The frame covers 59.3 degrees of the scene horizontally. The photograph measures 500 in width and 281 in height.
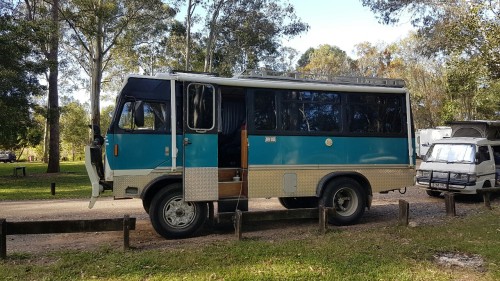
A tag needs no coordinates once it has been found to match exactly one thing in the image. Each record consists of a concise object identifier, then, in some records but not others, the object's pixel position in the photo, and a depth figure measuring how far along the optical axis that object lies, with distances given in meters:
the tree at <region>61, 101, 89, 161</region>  60.00
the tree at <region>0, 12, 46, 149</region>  17.23
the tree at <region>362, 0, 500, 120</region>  15.56
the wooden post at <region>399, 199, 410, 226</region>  8.78
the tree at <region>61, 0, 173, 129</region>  22.27
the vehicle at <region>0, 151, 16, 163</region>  55.11
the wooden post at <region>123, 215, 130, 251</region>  6.89
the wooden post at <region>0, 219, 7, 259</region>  6.39
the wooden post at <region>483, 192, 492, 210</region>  11.45
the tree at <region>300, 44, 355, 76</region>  49.85
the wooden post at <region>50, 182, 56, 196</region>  15.70
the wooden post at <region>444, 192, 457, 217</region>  10.23
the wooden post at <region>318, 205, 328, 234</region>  8.11
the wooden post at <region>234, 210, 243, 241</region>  7.54
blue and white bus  7.77
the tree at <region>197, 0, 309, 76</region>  29.83
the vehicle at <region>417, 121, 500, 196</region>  12.91
